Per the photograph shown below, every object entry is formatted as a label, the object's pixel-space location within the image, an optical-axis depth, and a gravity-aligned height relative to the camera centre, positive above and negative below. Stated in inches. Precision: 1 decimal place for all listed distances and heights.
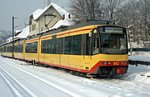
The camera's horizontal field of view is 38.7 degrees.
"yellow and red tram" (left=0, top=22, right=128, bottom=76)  428.0 +3.3
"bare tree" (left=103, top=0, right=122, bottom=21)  1313.4 +271.8
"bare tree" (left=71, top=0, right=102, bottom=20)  1274.7 +254.4
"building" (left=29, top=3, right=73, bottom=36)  2012.2 +327.8
